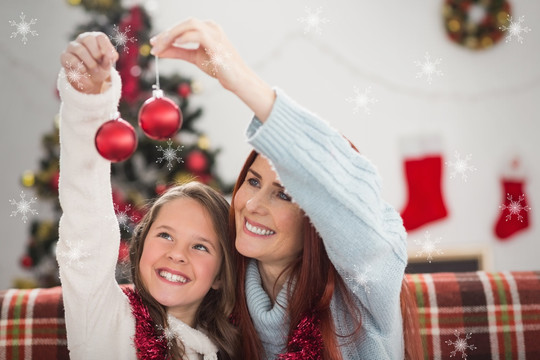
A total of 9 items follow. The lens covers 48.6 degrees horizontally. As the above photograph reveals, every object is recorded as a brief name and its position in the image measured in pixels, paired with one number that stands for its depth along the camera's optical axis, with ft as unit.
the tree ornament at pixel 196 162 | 8.39
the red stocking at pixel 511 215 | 10.98
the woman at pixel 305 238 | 3.30
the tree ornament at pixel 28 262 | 8.57
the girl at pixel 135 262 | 3.52
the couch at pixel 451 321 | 5.49
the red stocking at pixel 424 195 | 10.71
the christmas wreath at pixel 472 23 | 10.72
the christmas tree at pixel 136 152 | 8.23
